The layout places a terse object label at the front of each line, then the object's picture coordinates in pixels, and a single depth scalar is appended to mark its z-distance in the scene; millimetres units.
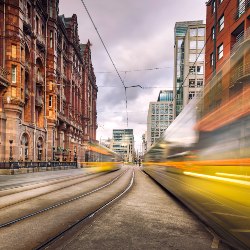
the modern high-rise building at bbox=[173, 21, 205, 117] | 67625
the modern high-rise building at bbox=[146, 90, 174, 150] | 151250
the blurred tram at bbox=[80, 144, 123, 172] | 26116
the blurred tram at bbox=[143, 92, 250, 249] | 4273
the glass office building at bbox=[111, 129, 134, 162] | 172000
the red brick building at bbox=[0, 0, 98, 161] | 28203
